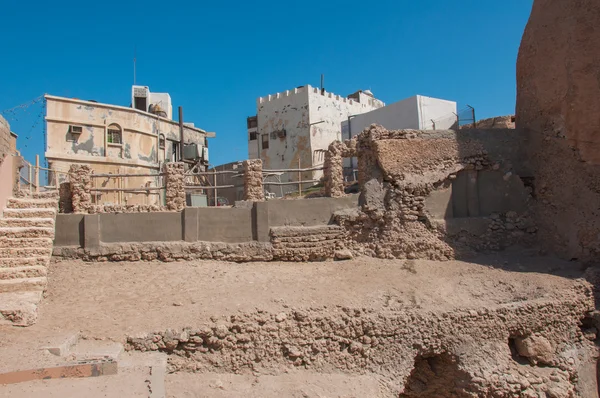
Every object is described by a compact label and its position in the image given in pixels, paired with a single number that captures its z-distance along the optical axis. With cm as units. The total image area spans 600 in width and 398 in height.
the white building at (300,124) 2844
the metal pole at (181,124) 2325
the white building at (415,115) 2150
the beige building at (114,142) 2055
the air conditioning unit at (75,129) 2078
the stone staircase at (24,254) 602
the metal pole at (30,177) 1110
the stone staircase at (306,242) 981
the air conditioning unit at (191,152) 2347
